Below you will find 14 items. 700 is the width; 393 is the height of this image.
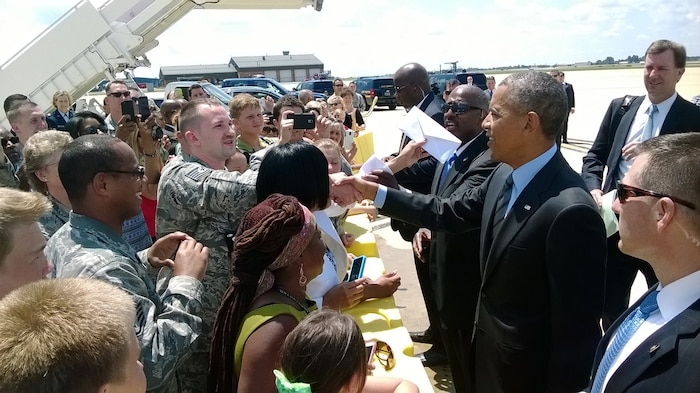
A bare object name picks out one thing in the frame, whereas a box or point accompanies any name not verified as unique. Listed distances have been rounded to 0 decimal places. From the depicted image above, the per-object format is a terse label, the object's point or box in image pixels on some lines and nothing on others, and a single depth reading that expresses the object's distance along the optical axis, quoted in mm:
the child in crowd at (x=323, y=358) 1382
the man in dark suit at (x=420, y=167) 4223
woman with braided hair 1586
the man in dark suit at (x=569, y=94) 12658
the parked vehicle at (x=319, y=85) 28220
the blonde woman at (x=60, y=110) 7414
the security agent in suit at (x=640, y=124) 3570
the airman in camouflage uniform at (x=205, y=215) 2238
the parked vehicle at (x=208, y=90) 14134
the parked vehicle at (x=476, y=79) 22314
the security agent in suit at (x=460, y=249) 3096
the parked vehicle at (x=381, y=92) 29781
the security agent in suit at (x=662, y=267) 1357
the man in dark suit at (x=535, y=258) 2059
